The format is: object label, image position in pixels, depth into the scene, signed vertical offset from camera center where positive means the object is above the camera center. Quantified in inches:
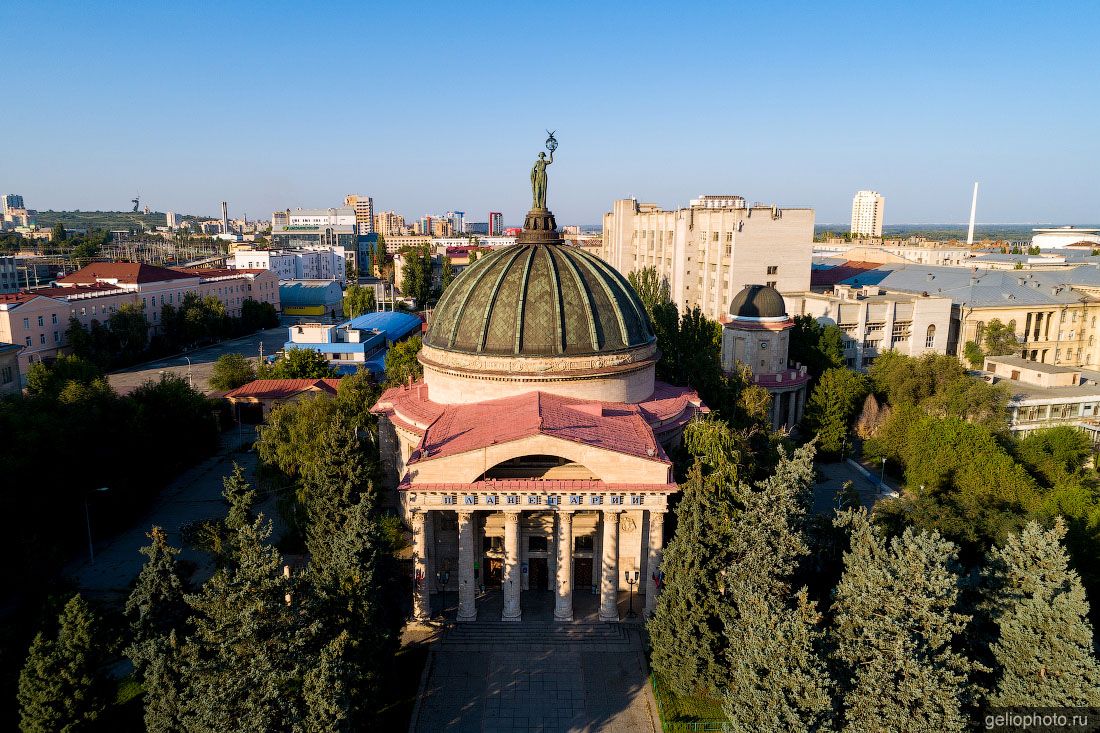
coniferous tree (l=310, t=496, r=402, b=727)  956.0 -532.5
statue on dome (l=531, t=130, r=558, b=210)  1621.6 +125.1
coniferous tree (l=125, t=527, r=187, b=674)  1054.4 -559.0
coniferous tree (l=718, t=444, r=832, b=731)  884.6 -527.8
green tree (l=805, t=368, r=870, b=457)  2215.8 -551.2
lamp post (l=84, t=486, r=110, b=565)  1568.7 -675.8
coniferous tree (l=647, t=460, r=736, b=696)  1079.0 -567.0
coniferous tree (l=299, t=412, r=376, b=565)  1294.3 -472.0
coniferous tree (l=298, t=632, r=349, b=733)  838.5 -557.4
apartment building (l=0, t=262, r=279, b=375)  3043.8 -353.9
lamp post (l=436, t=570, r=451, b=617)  1398.9 -695.2
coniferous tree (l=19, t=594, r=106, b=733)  968.3 -625.1
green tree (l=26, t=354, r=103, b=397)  2187.5 -472.7
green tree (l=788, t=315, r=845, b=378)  2477.9 -397.7
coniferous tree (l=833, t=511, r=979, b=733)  892.5 -543.0
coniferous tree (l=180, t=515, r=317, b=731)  835.4 -520.9
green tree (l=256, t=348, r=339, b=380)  2837.1 -547.0
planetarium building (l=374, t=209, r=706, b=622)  1227.2 -381.2
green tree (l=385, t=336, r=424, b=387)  2171.5 -430.9
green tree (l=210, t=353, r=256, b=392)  2766.7 -564.9
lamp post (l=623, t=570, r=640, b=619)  1368.1 -668.7
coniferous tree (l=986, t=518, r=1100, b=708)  953.5 -552.4
